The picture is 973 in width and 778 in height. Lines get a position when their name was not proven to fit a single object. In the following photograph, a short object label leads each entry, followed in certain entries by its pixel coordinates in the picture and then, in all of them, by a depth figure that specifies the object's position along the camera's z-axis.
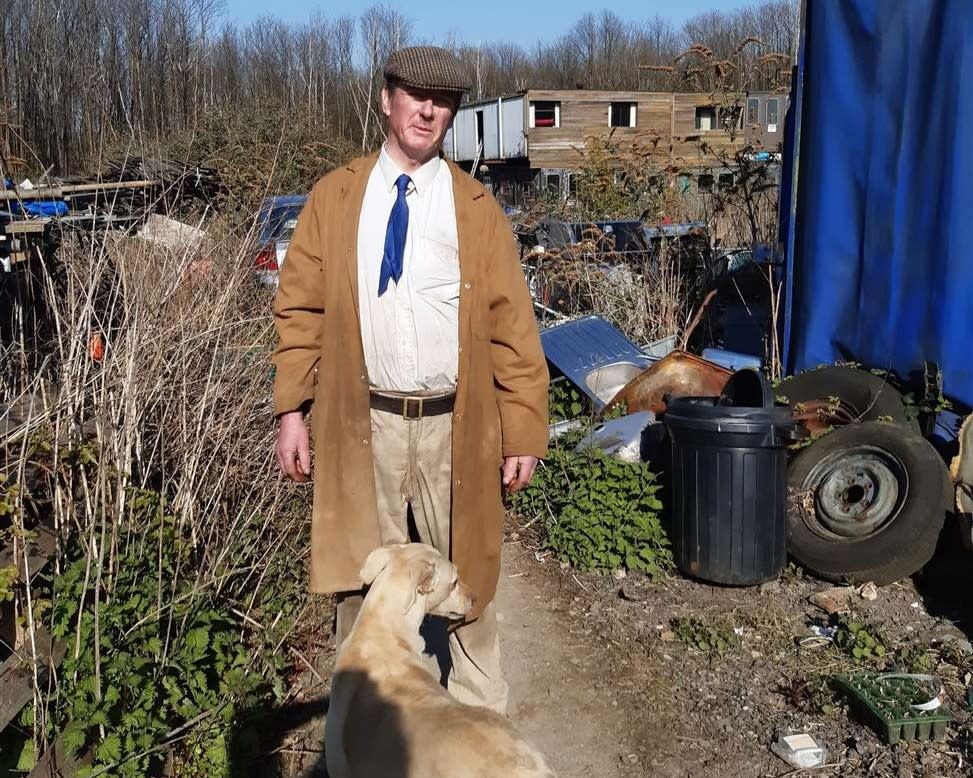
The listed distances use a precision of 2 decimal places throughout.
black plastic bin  4.71
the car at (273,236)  6.92
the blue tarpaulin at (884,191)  5.39
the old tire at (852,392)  5.48
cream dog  2.27
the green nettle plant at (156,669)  3.02
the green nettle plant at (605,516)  5.27
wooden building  39.66
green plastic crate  3.60
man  3.02
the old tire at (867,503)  4.75
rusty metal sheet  6.22
